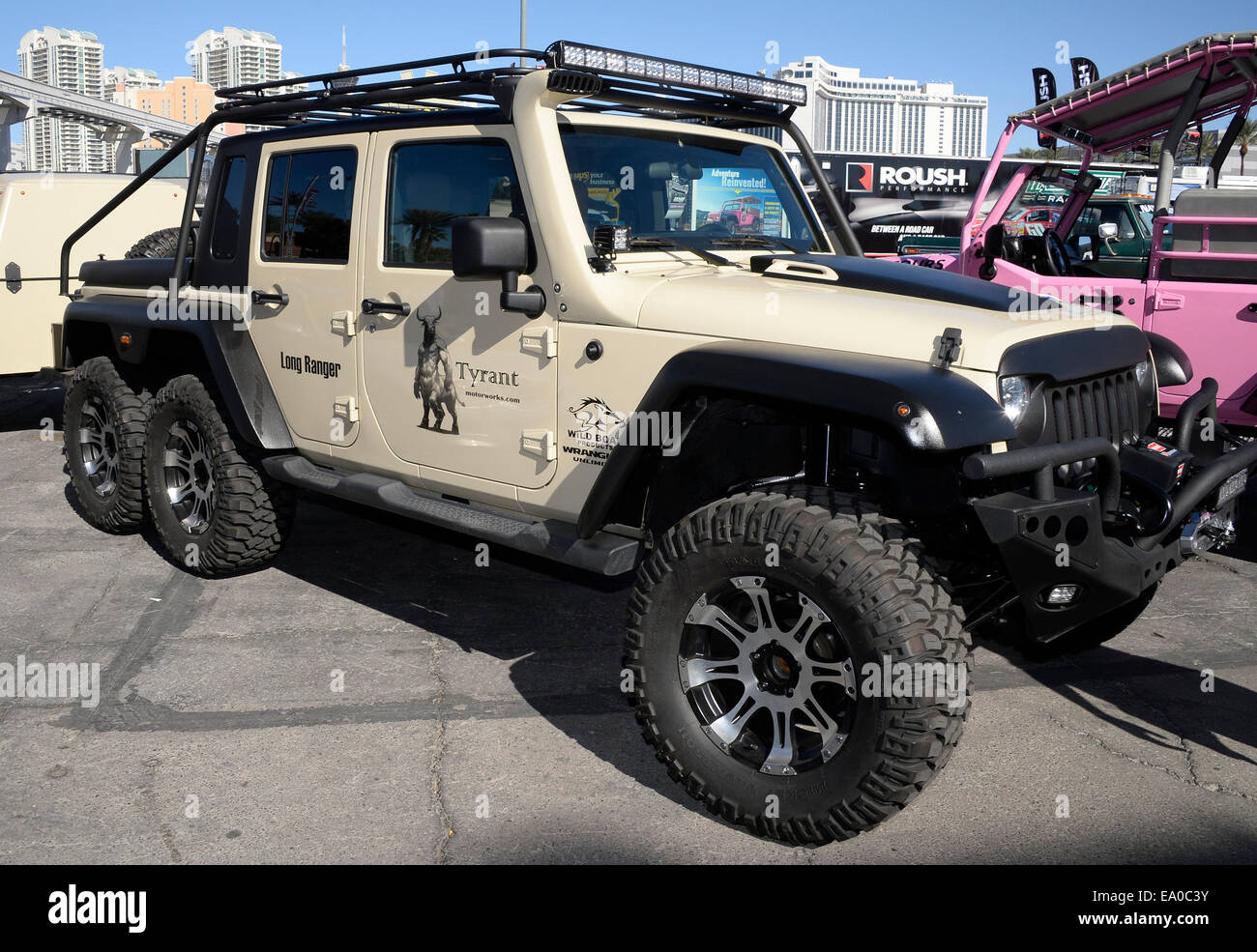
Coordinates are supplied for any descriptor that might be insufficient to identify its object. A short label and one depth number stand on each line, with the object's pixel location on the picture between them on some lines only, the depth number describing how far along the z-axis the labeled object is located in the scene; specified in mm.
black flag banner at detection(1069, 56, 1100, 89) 8648
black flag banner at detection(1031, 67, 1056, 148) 9336
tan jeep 3021
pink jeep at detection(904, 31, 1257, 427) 5820
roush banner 27312
